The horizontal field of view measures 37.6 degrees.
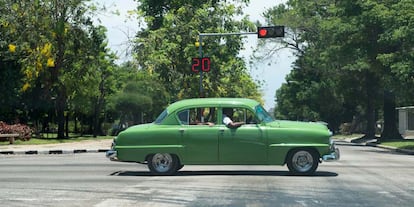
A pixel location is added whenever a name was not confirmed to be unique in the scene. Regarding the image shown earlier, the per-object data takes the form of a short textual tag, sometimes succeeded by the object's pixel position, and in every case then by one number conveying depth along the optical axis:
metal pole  29.11
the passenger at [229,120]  14.59
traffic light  25.58
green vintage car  14.53
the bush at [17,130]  38.25
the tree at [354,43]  29.50
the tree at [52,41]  42.97
